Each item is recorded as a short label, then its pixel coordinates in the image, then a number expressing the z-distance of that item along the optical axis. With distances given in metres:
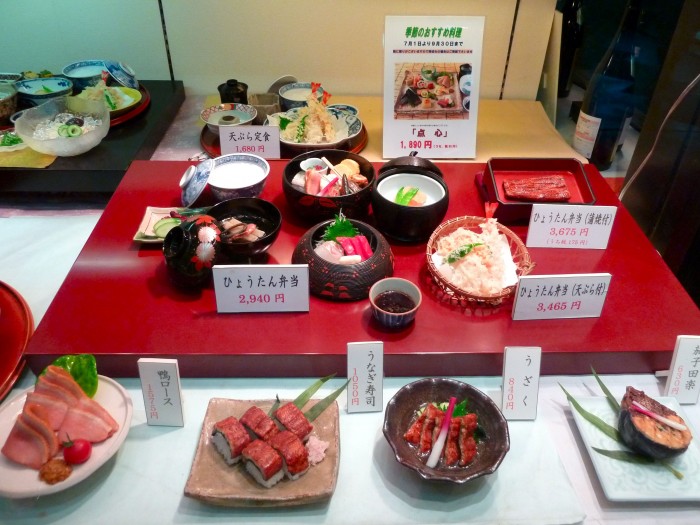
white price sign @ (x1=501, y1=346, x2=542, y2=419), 1.29
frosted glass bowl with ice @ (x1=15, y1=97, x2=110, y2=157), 2.10
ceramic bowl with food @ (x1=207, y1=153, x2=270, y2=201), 1.81
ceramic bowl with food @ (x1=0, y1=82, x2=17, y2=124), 2.26
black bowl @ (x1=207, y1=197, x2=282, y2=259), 1.69
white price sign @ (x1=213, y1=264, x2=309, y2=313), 1.42
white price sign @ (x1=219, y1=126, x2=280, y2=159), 2.08
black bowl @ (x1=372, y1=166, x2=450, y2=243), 1.68
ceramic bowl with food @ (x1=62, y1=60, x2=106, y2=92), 2.44
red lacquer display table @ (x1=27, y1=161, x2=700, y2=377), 1.40
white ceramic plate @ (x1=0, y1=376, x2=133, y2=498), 1.08
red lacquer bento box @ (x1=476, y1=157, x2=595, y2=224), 1.82
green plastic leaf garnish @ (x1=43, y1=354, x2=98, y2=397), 1.27
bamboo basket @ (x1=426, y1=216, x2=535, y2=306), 1.50
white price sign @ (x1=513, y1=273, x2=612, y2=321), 1.43
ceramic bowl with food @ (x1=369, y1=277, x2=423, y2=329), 1.41
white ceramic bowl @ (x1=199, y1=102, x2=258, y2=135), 2.33
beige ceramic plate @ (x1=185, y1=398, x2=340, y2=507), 1.11
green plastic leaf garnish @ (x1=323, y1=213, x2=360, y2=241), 1.61
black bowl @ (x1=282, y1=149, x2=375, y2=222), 1.74
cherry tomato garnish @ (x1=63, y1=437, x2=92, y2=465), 1.12
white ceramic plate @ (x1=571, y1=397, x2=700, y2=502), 1.14
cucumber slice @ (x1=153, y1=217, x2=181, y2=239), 1.73
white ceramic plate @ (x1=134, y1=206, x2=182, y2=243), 1.72
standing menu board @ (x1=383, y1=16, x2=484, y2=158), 2.01
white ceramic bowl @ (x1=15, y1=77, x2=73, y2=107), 2.32
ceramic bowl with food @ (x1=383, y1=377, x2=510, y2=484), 1.13
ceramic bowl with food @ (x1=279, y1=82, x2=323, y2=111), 2.39
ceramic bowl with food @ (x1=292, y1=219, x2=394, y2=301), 1.50
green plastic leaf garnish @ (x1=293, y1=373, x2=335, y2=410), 1.31
